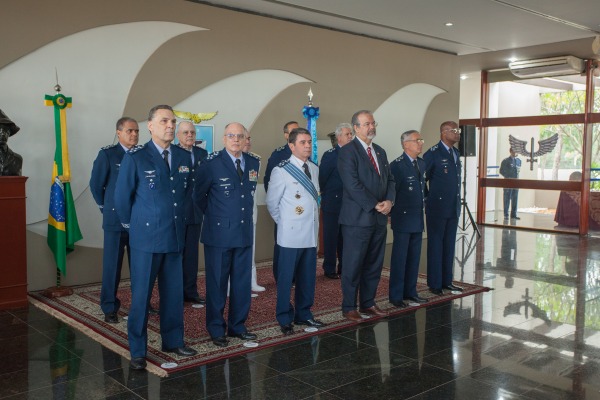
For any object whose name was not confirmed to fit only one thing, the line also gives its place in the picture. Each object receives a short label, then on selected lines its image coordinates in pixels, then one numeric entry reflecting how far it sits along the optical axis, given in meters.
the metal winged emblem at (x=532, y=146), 11.16
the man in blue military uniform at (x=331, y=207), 6.26
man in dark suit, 4.49
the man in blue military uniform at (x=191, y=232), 4.88
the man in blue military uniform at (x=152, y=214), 3.45
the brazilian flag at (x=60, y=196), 5.26
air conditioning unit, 10.05
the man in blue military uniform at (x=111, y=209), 4.50
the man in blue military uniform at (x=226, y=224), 3.90
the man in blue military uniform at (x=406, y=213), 5.02
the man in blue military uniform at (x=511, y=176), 11.66
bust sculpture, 4.98
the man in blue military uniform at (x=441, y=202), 5.52
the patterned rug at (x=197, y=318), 3.83
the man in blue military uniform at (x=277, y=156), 5.80
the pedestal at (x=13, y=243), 4.98
